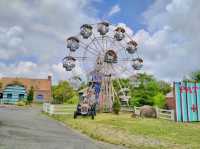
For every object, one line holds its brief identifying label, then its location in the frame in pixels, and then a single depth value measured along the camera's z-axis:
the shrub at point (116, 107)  27.05
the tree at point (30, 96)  53.17
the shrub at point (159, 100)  39.47
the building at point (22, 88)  58.25
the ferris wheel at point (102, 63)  29.52
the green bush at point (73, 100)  44.83
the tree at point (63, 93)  53.66
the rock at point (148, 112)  22.81
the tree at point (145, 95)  39.50
